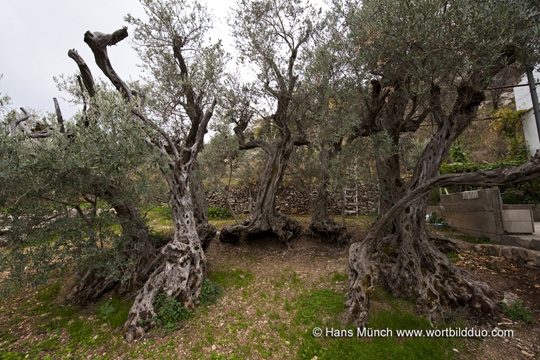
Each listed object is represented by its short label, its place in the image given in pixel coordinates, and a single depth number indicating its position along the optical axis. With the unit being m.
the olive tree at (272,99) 8.98
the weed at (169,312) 4.87
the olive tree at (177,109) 5.61
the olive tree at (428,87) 4.20
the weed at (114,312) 5.08
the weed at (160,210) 13.70
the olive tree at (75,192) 4.52
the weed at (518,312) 4.39
